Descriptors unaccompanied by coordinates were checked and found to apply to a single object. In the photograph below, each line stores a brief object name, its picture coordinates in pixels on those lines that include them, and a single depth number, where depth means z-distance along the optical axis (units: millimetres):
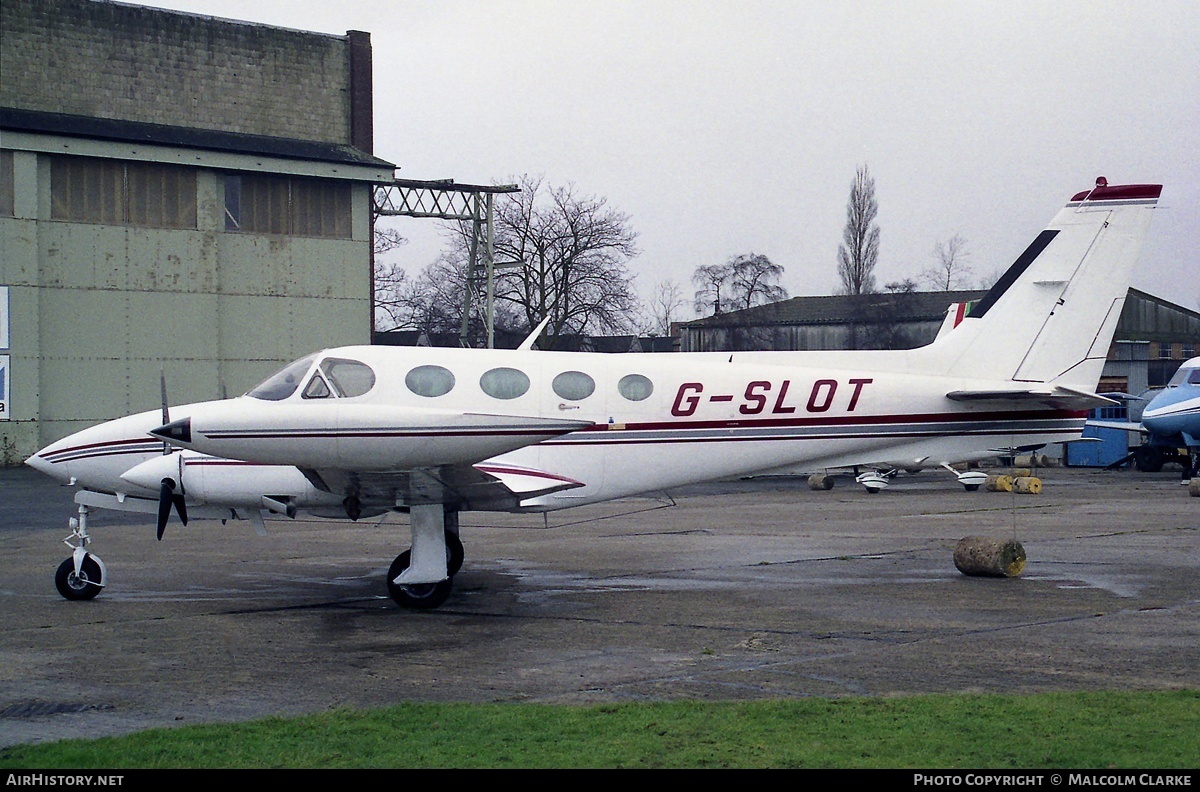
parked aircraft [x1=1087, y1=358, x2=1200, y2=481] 34969
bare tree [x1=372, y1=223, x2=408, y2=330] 74150
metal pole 42625
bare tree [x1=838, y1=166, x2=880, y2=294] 91062
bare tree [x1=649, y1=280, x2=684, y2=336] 96875
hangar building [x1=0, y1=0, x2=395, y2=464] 38531
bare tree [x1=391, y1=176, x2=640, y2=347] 56938
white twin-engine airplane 12453
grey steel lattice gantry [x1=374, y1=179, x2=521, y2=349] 45031
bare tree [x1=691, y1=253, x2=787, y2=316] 85375
